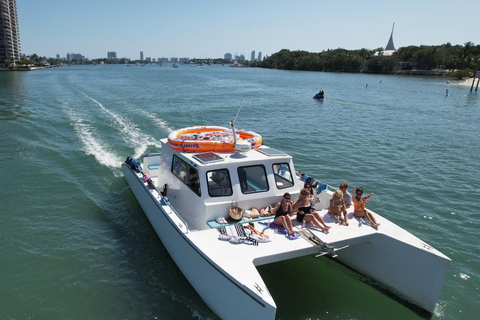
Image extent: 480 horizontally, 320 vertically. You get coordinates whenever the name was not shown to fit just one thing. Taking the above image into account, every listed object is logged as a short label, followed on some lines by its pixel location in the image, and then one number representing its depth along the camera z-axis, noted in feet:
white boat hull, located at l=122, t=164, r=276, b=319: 17.96
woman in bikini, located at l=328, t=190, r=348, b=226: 25.43
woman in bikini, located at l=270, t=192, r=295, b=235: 23.68
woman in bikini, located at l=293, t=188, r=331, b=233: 24.40
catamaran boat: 20.58
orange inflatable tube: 28.66
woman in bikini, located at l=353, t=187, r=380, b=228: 25.68
